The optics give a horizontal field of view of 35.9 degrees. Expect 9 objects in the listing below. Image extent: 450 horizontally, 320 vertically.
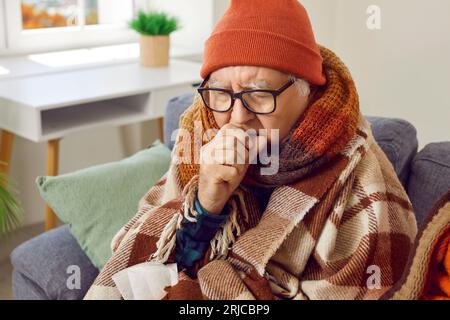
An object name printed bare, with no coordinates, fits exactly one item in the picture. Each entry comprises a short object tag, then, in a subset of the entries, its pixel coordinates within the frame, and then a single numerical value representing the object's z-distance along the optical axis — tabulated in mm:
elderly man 1234
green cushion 1717
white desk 2299
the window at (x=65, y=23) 2883
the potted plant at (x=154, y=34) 2795
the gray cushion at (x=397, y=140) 1699
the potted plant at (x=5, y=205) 2254
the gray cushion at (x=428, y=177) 1636
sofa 1653
